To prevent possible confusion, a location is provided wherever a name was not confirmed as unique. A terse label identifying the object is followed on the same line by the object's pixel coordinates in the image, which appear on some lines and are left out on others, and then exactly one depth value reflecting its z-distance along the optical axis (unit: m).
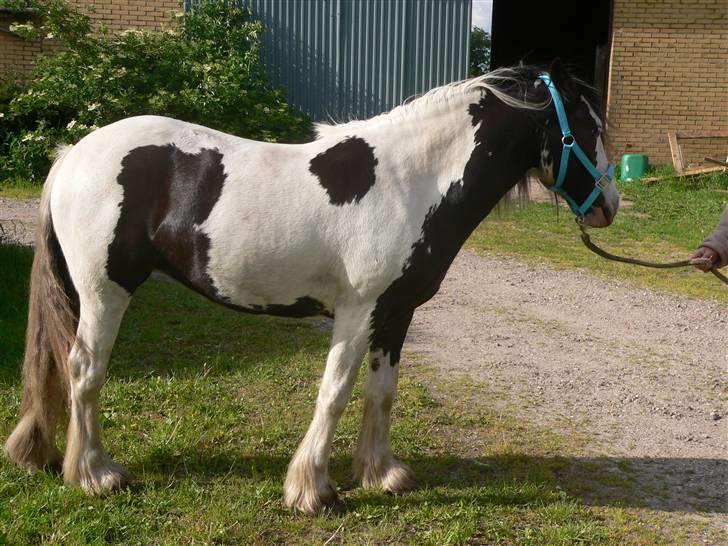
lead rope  3.30
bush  11.94
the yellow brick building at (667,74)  14.47
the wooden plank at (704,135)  14.20
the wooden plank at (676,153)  13.91
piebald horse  3.14
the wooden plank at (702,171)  13.57
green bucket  14.46
